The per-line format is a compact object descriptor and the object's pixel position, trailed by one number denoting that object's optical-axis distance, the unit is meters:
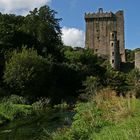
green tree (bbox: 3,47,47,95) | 24.28
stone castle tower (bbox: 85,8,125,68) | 51.38
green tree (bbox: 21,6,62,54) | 35.75
